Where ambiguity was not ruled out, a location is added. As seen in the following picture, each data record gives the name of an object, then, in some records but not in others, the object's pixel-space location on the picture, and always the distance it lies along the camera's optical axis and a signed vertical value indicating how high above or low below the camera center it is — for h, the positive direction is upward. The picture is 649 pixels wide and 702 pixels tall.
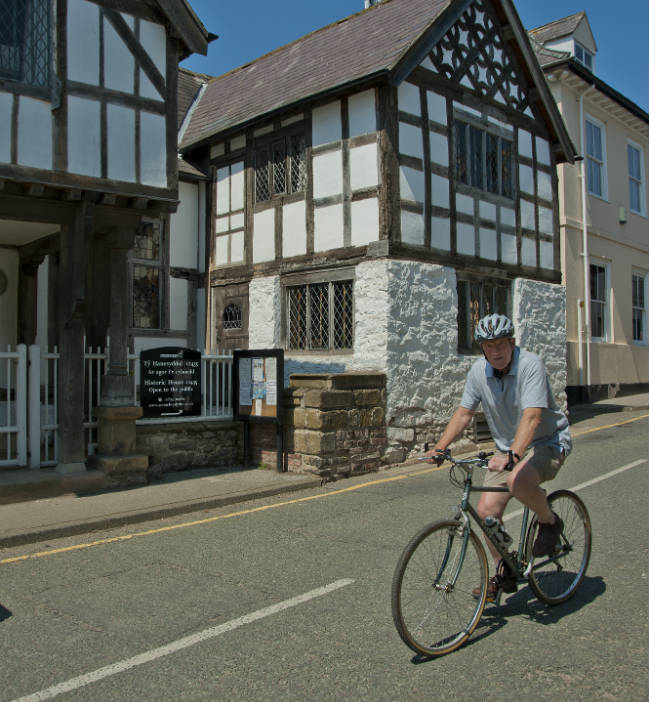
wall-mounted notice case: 10.18 -0.10
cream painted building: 18.66 +4.54
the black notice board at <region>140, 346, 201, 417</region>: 9.84 +0.00
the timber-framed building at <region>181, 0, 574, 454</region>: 11.88 +3.50
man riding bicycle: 4.25 -0.28
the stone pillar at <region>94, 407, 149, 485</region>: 9.09 -0.84
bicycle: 3.78 -1.16
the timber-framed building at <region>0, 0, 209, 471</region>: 8.48 +3.04
